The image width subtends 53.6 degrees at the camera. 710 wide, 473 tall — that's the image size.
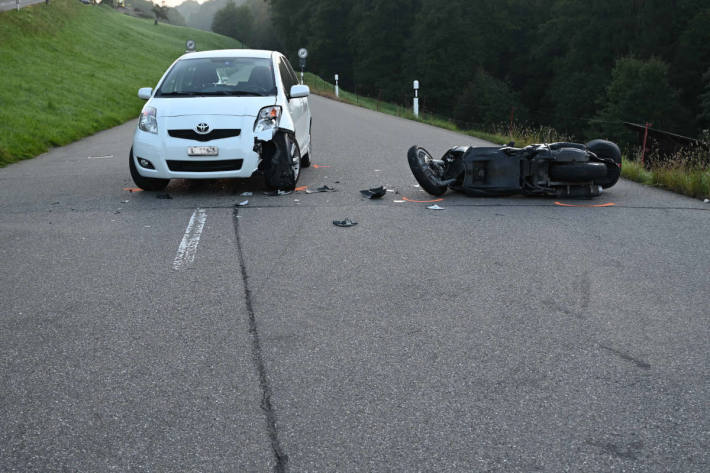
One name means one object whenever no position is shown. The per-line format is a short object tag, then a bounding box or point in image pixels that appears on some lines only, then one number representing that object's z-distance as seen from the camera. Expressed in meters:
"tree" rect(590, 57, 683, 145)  45.94
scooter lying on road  9.03
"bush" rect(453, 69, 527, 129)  61.47
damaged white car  9.06
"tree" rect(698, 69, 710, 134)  41.88
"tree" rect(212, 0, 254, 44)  148.38
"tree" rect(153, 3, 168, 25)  113.75
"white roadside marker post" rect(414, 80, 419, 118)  26.28
